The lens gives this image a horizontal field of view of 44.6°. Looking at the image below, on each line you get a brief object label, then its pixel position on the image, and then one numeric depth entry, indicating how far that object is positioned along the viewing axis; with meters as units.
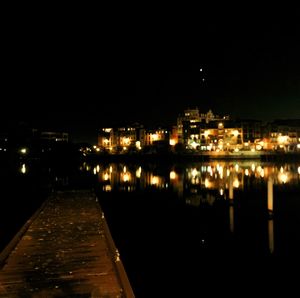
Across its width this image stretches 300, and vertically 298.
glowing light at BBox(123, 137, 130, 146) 127.31
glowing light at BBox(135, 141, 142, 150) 118.88
